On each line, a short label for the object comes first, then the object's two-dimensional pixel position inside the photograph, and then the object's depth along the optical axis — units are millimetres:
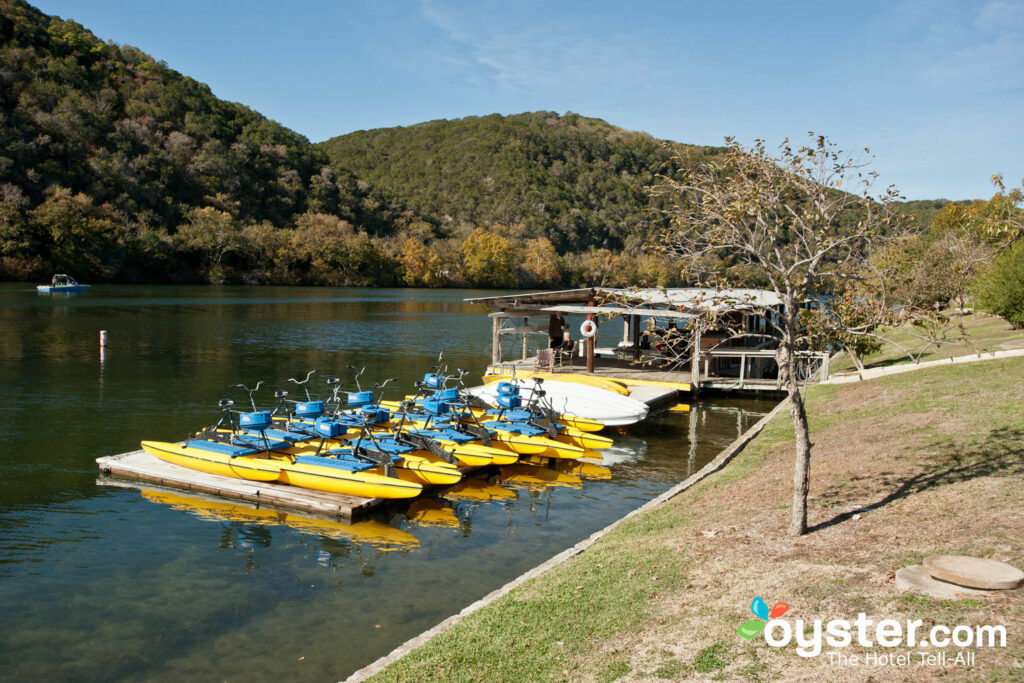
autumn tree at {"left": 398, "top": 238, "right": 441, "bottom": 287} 125750
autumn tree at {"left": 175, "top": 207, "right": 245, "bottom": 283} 95750
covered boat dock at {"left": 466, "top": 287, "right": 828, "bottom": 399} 27500
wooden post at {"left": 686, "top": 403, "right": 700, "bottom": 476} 18662
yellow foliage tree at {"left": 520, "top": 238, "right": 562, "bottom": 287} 136625
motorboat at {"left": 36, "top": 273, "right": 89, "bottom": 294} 65625
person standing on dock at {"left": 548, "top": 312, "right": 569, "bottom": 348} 31567
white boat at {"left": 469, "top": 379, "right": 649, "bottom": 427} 21750
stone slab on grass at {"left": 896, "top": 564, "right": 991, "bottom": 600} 6446
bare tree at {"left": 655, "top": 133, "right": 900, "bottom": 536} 8141
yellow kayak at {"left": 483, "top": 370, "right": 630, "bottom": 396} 24984
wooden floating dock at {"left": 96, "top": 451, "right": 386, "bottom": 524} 14102
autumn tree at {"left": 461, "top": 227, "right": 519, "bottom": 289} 131500
